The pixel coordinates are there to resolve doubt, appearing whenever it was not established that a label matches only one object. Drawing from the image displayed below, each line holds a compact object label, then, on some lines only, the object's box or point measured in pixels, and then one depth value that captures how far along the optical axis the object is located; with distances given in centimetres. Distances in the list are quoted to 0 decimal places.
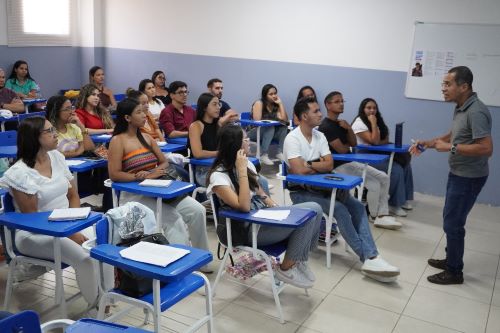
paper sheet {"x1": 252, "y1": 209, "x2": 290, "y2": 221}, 276
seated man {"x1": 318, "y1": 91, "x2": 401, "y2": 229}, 449
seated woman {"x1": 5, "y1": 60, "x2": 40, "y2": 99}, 691
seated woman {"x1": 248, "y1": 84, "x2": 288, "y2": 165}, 653
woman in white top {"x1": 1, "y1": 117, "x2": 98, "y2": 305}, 265
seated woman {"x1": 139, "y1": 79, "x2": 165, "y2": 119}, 598
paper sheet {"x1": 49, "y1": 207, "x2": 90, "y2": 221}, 258
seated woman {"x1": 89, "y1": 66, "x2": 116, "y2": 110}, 683
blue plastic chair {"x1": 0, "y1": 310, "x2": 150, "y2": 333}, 141
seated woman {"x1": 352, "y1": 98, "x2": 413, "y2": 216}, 494
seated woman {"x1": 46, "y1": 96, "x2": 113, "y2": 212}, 409
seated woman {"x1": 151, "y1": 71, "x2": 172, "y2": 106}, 689
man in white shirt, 346
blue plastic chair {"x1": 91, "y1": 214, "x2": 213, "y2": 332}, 212
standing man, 321
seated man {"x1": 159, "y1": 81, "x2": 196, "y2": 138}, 523
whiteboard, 535
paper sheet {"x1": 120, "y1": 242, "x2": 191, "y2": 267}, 206
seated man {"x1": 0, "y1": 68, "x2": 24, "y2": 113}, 609
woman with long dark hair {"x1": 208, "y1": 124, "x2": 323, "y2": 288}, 289
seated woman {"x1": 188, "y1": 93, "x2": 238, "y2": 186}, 414
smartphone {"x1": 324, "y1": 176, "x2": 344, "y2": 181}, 352
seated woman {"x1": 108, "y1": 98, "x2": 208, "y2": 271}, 332
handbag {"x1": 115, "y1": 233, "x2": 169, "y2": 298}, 220
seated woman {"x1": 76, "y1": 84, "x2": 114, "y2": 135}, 490
